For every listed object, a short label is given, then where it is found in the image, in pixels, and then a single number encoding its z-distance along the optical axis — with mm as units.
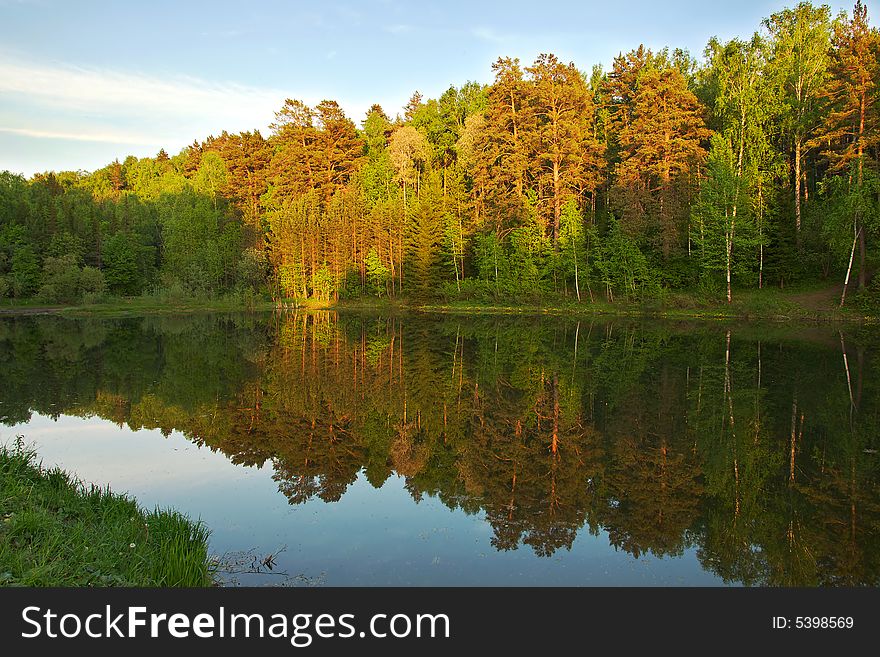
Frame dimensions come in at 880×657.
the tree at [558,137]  48031
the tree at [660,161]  42812
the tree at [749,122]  39750
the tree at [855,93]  34438
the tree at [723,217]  37969
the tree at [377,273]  57688
